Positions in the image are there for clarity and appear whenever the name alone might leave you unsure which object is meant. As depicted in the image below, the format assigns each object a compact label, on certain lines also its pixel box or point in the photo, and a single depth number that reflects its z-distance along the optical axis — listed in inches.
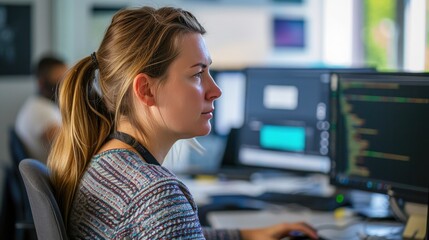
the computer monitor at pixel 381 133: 74.2
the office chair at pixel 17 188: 122.5
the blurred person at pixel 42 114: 162.2
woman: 53.5
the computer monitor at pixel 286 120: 104.8
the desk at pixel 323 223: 81.3
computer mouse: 75.0
